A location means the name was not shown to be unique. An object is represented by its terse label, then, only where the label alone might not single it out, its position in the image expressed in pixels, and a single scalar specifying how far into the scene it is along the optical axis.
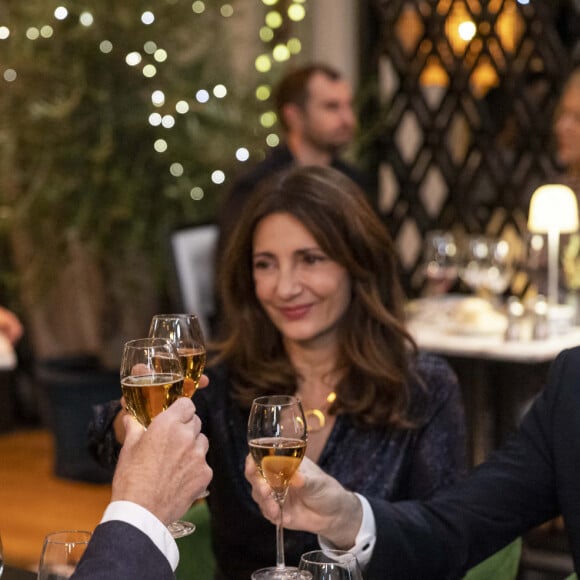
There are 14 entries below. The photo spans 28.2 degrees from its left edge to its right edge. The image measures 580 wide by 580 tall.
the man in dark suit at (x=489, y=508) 1.82
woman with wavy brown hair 2.20
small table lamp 4.20
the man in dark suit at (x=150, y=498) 1.37
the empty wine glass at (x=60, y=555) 1.41
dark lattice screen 5.25
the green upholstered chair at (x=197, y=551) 2.24
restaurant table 3.93
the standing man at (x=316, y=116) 4.85
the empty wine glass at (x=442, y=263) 4.41
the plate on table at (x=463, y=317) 4.03
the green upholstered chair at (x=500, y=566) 2.04
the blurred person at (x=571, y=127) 4.52
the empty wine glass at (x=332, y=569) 1.32
